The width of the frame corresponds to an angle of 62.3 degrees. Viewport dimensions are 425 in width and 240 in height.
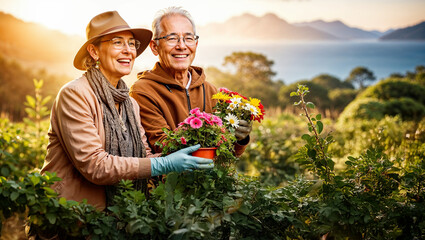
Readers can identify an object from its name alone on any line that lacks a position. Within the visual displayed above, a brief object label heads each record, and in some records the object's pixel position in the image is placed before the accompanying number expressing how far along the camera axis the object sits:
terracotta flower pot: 2.08
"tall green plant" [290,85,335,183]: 2.09
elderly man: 2.77
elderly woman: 1.97
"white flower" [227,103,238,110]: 2.41
